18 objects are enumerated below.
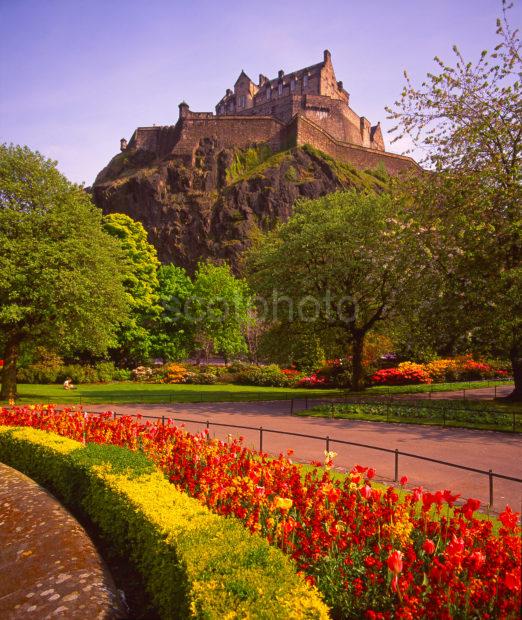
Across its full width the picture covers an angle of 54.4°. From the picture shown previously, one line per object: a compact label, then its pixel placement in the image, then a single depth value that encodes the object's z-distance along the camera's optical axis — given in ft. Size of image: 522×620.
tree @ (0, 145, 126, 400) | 74.18
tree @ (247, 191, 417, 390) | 83.46
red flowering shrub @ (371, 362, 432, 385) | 116.26
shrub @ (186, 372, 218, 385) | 128.88
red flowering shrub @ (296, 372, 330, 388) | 118.62
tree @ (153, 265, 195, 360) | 151.64
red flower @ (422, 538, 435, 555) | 14.96
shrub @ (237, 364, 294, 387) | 126.23
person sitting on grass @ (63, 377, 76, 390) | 106.11
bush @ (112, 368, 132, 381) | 133.39
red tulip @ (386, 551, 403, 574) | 13.29
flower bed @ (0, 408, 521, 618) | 14.43
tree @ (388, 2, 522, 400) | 64.18
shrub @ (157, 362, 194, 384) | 129.08
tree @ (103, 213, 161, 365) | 139.74
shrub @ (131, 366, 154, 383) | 131.44
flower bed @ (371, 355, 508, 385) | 116.63
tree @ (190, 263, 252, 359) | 160.76
